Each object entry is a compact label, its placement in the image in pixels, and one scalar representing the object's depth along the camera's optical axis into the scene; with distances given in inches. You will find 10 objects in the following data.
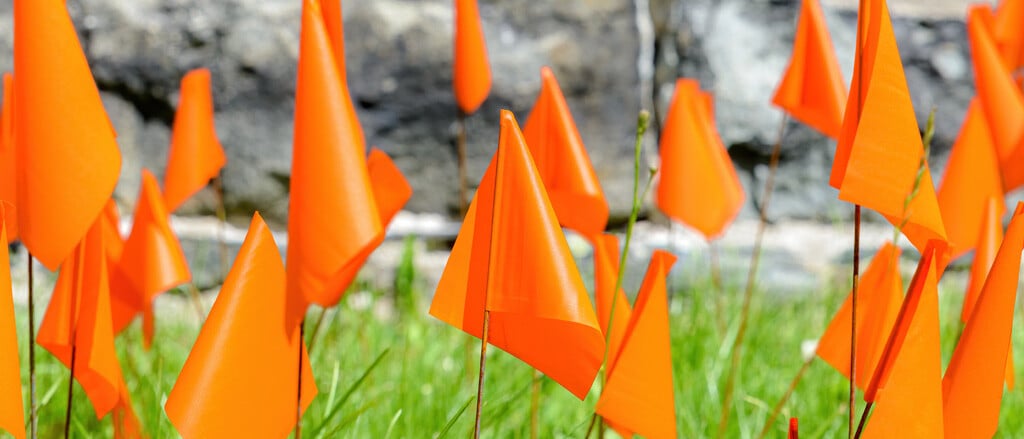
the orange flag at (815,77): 90.4
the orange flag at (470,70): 100.7
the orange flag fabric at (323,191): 79.5
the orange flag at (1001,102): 93.5
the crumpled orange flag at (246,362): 78.4
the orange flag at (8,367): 78.3
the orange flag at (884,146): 78.0
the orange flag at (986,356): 78.2
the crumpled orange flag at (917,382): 78.2
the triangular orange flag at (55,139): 79.8
